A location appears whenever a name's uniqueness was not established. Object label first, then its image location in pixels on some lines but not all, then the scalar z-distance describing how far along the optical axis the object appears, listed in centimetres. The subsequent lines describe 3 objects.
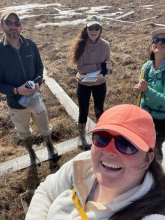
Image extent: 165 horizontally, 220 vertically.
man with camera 267
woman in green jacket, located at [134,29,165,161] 254
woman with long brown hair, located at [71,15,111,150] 321
